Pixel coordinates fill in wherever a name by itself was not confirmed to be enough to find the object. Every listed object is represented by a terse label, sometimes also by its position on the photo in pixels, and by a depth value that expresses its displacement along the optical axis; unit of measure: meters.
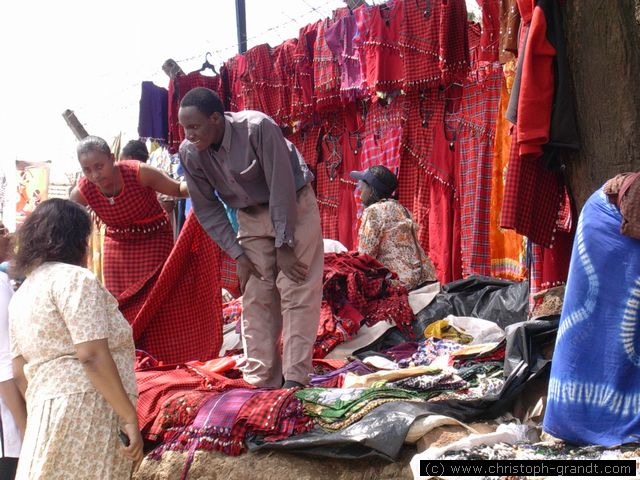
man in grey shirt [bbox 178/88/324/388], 4.38
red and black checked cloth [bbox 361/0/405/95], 7.10
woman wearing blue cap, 6.37
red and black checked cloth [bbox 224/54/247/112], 8.78
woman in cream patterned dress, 2.98
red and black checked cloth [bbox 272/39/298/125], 8.34
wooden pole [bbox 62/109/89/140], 9.53
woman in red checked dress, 5.12
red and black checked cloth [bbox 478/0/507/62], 5.97
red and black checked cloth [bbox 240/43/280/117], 8.55
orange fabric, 6.45
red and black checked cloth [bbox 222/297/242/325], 6.42
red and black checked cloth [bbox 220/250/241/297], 5.86
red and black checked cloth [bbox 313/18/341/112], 7.75
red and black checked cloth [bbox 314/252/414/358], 5.75
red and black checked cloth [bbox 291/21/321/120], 8.10
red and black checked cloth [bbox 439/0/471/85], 6.64
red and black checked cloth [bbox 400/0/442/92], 6.80
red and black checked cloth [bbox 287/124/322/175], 8.58
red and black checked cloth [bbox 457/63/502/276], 6.64
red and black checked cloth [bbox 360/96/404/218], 7.47
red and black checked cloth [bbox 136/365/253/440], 4.14
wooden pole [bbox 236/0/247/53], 9.01
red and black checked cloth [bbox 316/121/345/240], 8.38
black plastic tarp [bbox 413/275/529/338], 5.67
